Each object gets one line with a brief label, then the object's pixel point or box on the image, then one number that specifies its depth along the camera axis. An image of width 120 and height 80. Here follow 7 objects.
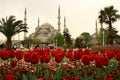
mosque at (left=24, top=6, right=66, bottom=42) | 129.50
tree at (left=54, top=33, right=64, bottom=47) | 75.38
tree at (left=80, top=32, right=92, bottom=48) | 89.12
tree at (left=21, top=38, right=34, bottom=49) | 81.25
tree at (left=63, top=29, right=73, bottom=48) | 72.25
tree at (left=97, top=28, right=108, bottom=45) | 67.44
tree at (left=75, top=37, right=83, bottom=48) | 63.72
